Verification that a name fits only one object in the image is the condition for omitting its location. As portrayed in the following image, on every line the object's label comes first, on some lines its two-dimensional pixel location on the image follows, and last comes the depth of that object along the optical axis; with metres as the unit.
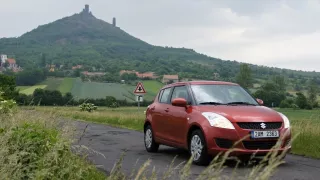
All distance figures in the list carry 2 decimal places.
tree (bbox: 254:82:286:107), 64.21
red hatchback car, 8.26
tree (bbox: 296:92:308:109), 76.88
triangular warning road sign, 29.41
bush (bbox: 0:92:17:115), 10.88
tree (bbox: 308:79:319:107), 79.81
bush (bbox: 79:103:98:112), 45.47
